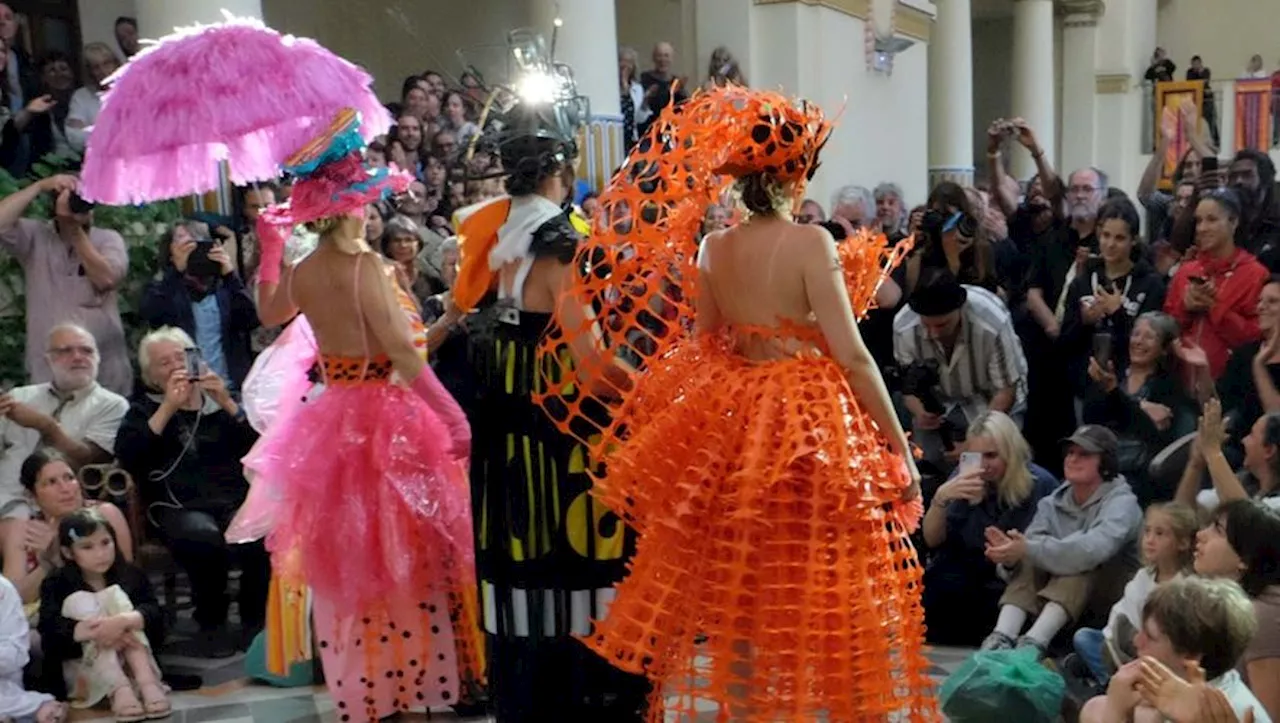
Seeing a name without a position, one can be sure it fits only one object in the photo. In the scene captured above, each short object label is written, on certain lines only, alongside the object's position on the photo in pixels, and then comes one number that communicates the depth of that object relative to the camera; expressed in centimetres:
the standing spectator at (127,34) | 724
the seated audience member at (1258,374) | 428
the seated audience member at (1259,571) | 318
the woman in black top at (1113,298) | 509
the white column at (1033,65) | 1557
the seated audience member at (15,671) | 407
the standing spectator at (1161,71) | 1817
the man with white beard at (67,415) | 490
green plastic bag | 358
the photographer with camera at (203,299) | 539
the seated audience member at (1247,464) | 368
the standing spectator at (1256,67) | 1939
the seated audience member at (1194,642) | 268
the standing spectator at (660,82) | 842
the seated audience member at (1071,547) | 419
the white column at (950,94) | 1307
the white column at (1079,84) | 1789
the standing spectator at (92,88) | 635
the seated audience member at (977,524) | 451
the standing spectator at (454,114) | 719
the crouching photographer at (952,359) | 475
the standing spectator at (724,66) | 908
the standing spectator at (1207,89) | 1620
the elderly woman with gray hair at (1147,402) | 460
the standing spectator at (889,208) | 746
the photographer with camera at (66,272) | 532
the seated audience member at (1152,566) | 362
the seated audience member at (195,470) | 490
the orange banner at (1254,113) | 1644
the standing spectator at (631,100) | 820
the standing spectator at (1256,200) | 553
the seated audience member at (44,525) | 455
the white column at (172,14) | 546
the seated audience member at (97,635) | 426
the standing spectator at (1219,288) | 478
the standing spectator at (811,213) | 612
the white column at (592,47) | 712
